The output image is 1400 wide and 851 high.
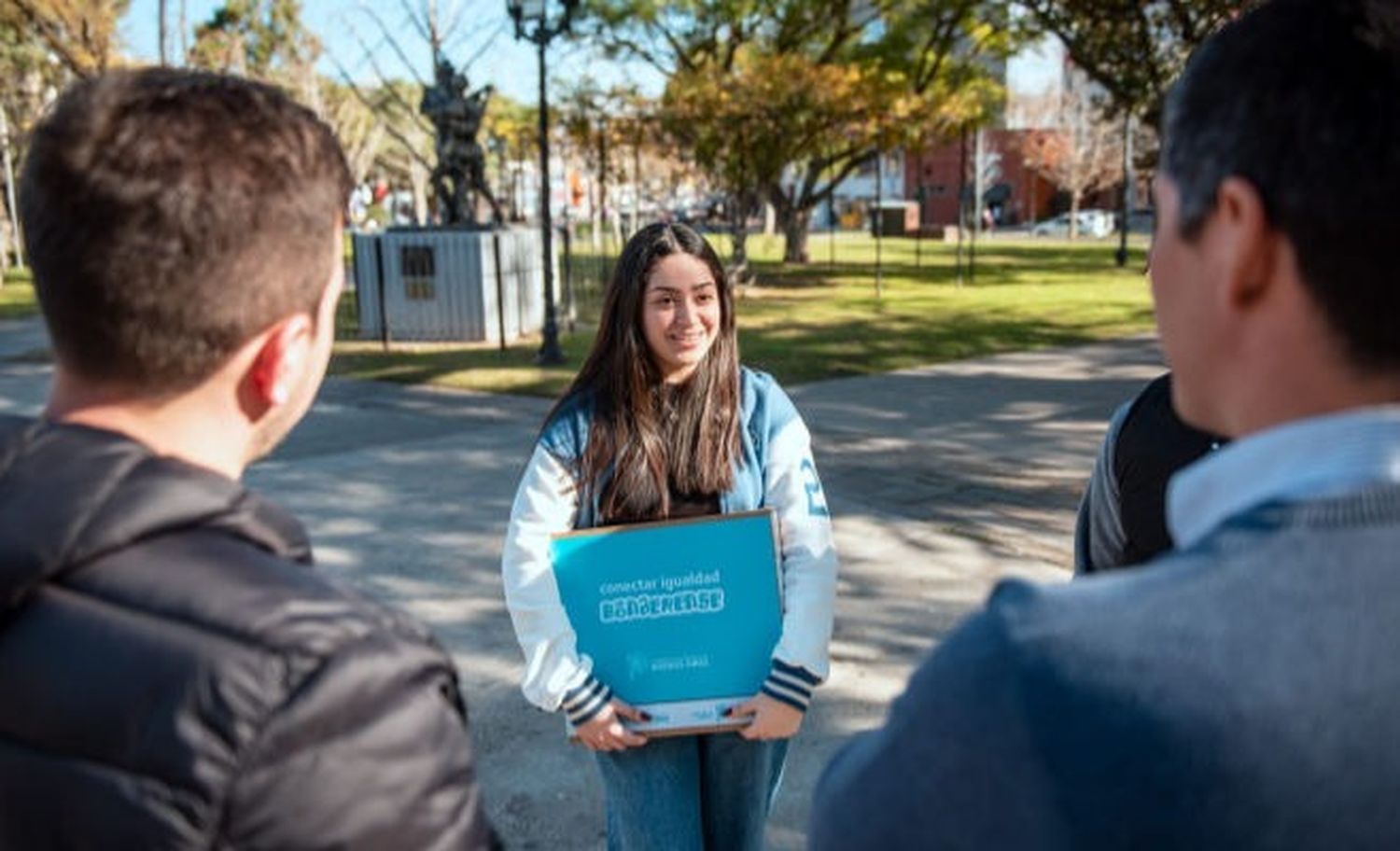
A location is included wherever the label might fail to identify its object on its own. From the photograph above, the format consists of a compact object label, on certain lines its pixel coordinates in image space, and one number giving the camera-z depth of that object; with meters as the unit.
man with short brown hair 1.08
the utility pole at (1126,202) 30.80
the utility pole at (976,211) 27.62
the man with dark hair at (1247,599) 0.84
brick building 73.75
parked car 59.16
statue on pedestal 17.86
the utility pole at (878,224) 23.36
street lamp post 13.52
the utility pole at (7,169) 33.53
